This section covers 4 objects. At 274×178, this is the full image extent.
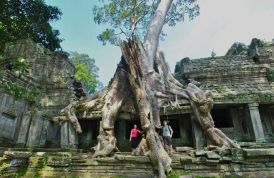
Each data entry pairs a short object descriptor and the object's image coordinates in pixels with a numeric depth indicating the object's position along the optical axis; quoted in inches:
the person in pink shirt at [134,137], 334.0
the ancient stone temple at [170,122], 246.5
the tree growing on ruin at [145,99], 290.8
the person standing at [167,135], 315.2
